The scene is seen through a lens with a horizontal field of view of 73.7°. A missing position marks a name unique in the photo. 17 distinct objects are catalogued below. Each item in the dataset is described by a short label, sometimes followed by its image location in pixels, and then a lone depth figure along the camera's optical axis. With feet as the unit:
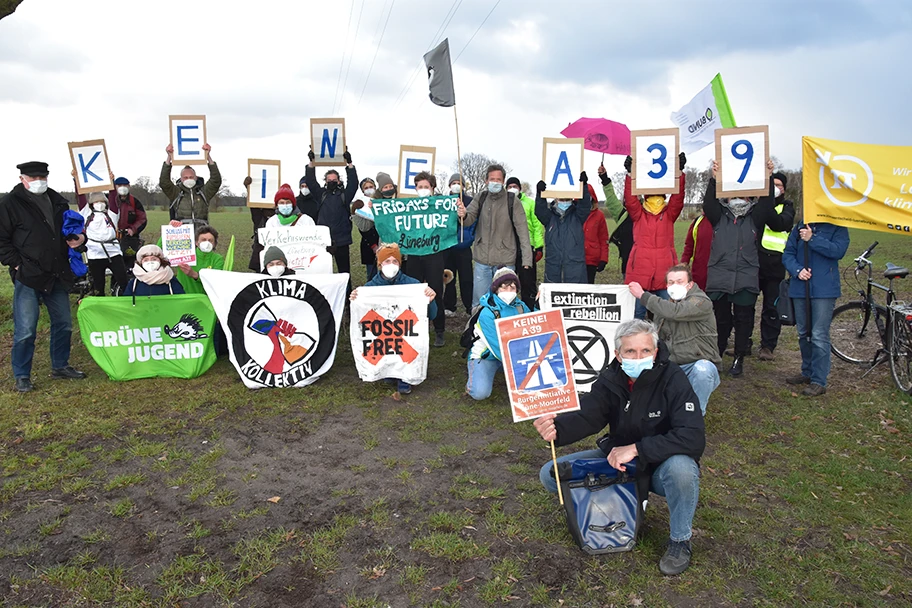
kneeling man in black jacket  11.76
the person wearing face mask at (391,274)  23.15
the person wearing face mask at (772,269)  25.99
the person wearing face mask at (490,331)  21.43
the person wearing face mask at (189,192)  30.68
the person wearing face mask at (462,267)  32.45
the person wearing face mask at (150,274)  24.40
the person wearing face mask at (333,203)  31.14
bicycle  22.74
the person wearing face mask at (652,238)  22.61
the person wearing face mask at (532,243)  30.66
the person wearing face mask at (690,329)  17.52
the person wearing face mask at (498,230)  25.76
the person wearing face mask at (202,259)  26.86
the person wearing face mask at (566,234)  26.16
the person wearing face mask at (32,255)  21.79
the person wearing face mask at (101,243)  32.32
